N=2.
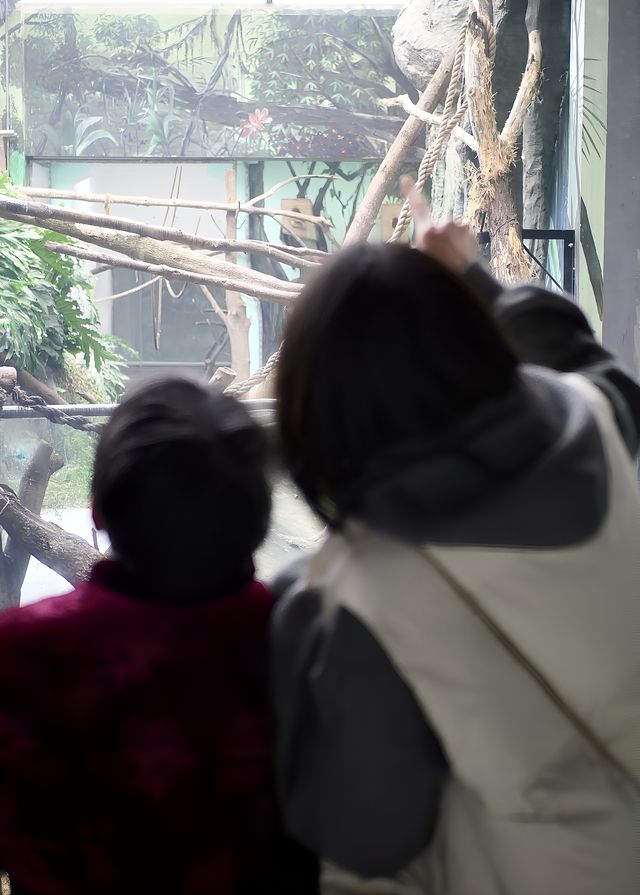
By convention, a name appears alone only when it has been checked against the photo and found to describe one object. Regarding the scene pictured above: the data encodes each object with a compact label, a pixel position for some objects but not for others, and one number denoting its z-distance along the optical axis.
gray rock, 6.93
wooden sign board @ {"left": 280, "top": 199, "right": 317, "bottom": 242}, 8.30
